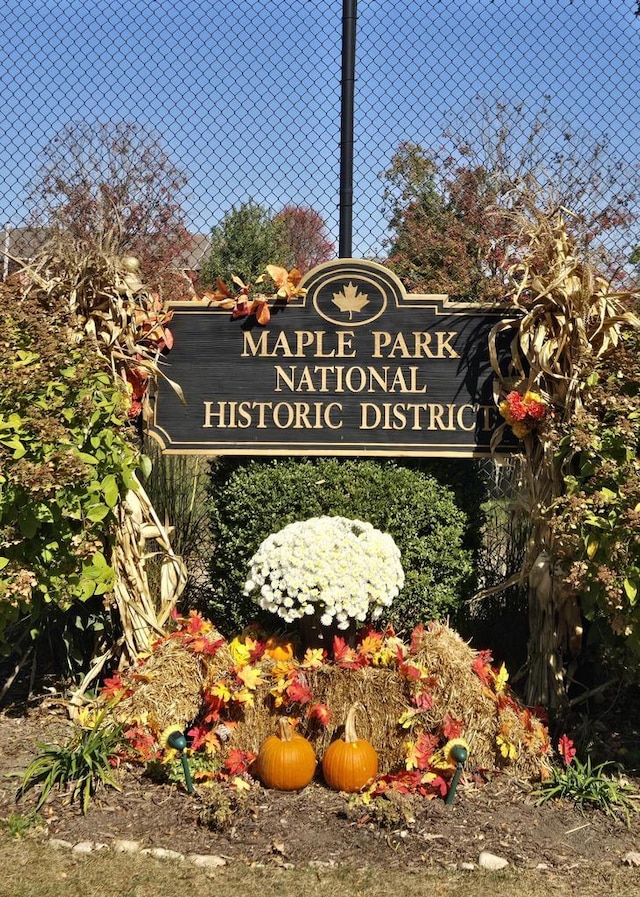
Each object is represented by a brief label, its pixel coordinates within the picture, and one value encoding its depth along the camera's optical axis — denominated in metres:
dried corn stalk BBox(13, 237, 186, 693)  3.90
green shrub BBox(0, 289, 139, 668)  3.15
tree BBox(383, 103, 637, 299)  8.06
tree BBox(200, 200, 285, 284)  11.85
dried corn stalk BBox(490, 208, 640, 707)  3.69
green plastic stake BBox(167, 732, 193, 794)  3.10
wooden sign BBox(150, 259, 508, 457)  4.06
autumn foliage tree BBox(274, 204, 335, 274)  13.79
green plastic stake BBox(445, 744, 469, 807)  3.05
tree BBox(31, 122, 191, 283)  7.84
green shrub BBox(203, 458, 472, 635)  4.02
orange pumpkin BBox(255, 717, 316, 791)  3.22
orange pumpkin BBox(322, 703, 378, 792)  3.21
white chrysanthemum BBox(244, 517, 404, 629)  3.48
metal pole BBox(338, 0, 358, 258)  4.35
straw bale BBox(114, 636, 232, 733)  3.45
